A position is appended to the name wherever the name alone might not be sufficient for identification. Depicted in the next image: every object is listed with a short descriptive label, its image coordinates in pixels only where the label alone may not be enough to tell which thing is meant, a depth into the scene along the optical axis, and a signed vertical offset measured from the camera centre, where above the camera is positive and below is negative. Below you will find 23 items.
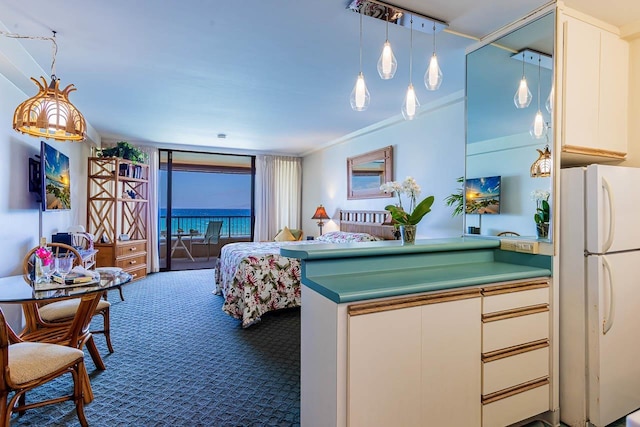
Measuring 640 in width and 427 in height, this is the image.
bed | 3.56 -0.81
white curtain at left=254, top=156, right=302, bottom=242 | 7.12 +0.37
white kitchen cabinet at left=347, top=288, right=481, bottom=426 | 1.45 -0.72
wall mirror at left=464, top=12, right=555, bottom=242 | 2.12 +0.60
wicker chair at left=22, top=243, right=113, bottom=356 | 2.25 -0.77
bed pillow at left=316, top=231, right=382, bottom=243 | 4.52 -0.37
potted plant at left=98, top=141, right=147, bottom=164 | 5.39 +0.96
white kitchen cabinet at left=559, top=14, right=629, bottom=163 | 2.04 +0.81
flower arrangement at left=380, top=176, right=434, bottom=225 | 2.19 +0.03
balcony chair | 7.99 -0.55
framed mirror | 4.69 +0.60
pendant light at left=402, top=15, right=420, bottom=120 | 2.33 +0.77
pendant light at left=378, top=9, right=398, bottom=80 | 2.01 +0.92
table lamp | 6.04 -0.05
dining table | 1.85 -0.49
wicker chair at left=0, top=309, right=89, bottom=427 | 1.58 -0.83
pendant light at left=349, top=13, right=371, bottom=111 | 2.18 +0.78
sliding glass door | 6.82 +0.08
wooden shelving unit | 5.17 -0.04
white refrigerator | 1.90 -0.48
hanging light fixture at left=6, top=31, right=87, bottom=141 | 2.13 +0.63
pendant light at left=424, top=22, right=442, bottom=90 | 2.13 +0.90
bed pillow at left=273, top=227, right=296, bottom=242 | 6.37 -0.49
